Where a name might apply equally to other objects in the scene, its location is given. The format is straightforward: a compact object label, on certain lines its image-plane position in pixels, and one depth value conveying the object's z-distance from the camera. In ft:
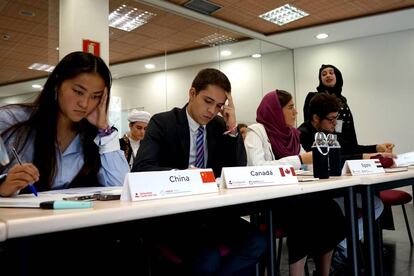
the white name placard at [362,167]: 4.79
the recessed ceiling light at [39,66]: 14.29
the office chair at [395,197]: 8.20
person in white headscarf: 11.95
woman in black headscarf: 8.13
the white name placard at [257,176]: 3.19
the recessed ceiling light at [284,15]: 15.57
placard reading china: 2.33
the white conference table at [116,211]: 1.58
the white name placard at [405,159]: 6.78
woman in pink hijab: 5.09
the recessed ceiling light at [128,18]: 13.62
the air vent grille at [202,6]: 14.33
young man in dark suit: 3.89
